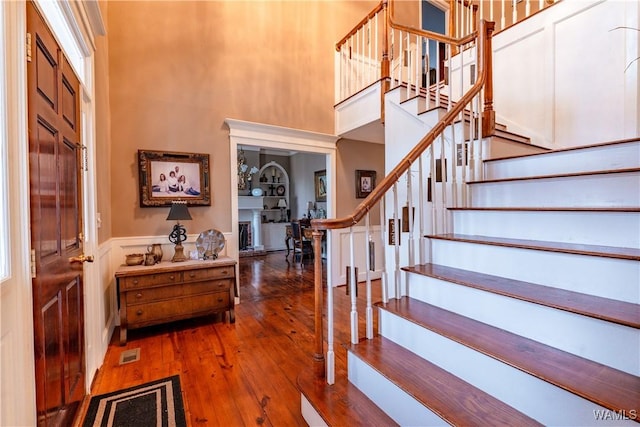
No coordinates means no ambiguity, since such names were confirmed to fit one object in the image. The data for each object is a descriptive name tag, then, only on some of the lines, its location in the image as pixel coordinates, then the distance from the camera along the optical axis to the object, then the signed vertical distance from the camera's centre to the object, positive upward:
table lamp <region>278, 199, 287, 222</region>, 8.88 +0.08
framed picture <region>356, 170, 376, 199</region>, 4.79 +0.44
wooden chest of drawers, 2.72 -0.81
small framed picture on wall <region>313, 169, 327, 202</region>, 7.73 +0.67
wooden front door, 1.16 -0.06
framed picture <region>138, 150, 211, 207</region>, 3.18 +0.37
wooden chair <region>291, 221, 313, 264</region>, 6.13 -0.68
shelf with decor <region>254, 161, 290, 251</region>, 8.67 +0.49
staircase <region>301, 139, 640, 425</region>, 1.08 -0.53
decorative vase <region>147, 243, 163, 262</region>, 3.10 -0.42
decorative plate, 3.30 -0.38
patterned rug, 1.72 -1.24
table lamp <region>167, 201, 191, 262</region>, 3.07 -0.20
